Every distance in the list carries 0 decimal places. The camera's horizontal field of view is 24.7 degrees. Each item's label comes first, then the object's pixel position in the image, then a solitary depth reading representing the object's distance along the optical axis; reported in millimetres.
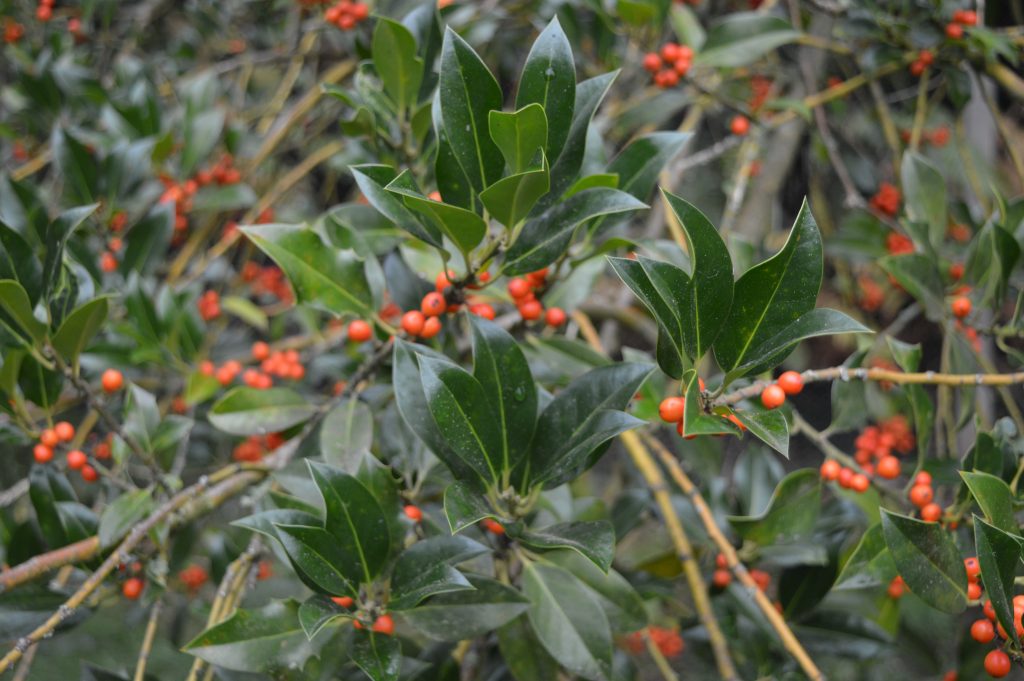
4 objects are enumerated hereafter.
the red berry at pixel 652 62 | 1081
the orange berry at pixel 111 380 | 983
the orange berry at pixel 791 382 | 832
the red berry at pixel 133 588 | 921
